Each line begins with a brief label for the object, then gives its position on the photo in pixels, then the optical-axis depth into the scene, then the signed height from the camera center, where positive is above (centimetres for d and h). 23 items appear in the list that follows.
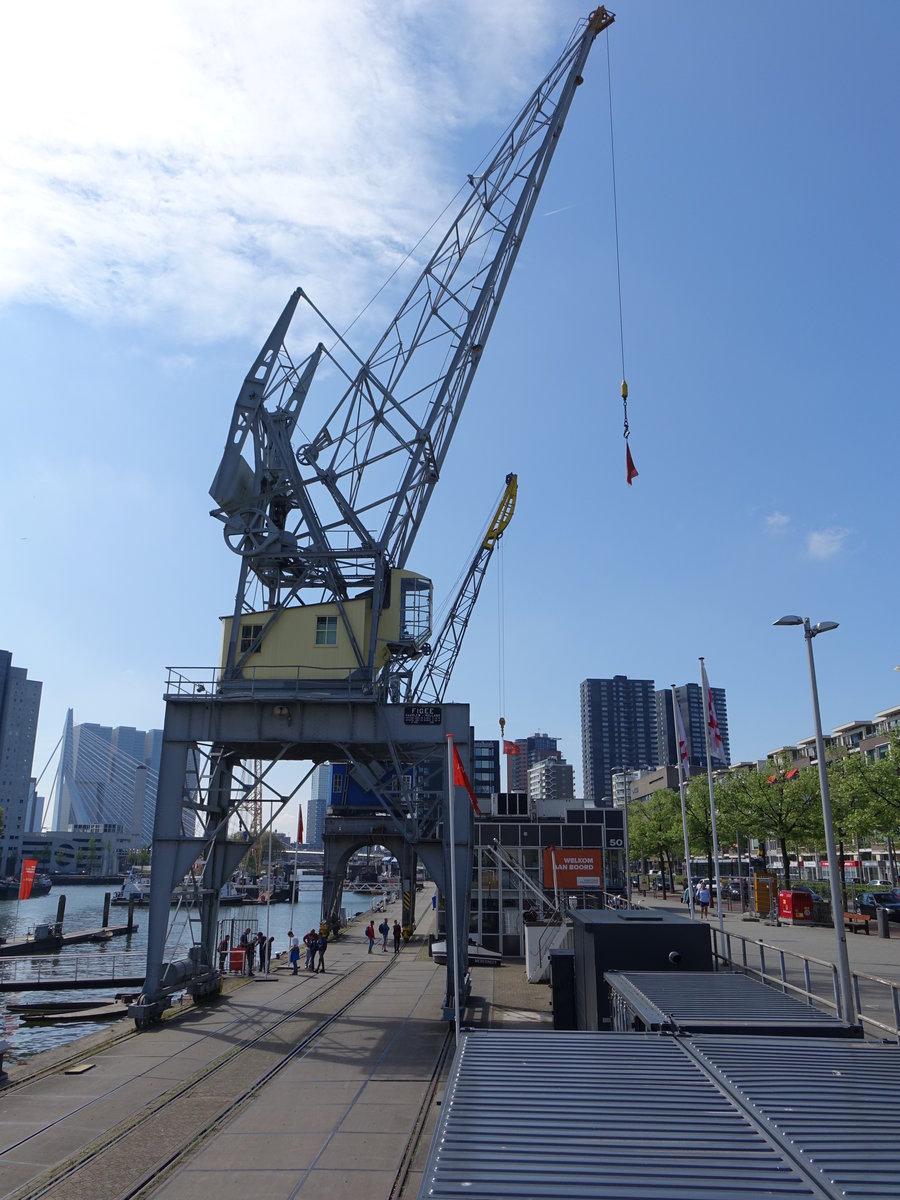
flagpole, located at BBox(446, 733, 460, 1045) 1263 -129
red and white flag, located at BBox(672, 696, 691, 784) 3678 +345
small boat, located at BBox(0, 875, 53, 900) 12962 -880
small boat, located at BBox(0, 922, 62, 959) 6191 -815
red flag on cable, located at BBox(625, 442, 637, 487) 3416 +1413
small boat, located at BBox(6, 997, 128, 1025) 3538 -766
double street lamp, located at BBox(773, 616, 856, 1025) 1586 -42
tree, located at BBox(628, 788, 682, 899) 8919 +27
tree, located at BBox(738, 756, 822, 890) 6325 +160
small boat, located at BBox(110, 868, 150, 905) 11665 -891
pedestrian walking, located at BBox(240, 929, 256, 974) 3997 -595
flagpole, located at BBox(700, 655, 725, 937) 3111 +461
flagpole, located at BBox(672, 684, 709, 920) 3731 +319
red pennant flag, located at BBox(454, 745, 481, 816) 2015 +135
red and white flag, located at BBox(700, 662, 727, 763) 3195 +337
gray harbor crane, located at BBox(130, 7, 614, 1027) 3017 +608
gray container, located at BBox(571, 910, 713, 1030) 1692 -231
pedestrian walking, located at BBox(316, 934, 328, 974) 4003 -551
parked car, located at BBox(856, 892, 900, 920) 5562 -471
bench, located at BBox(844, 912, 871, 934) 4578 -490
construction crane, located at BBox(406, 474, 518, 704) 7919 +2409
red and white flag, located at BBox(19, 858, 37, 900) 6080 -312
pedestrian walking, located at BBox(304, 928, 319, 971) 4018 -575
